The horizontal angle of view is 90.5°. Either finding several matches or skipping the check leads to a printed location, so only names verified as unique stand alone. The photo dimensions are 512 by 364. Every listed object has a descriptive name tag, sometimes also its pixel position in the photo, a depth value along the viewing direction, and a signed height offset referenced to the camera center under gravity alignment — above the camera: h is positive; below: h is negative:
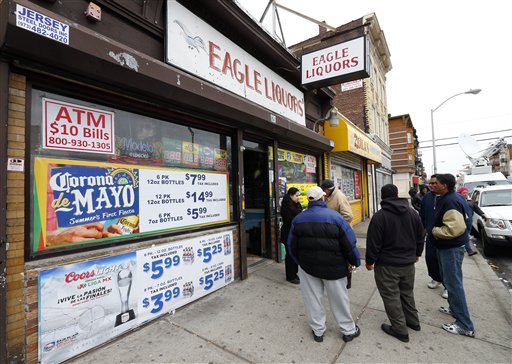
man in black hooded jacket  2.88 -0.73
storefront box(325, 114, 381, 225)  8.37 +0.99
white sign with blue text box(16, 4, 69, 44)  2.05 +1.46
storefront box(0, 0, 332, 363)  2.32 +0.39
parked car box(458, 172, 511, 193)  12.66 +0.21
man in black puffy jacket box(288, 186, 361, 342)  2.76 -0.77
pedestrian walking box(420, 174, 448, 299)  4.02 -0.99
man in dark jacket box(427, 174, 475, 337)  2.99 -0.74
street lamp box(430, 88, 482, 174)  18.18 +4.80
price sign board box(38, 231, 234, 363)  2.49 -1.18
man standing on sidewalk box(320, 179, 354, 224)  4.39 -0.21
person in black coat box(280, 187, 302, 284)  4.65 -0.49
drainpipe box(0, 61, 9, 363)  2.15 -0.06
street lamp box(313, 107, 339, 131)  7.93 +2.23
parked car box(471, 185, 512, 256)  5.92 -0.82
